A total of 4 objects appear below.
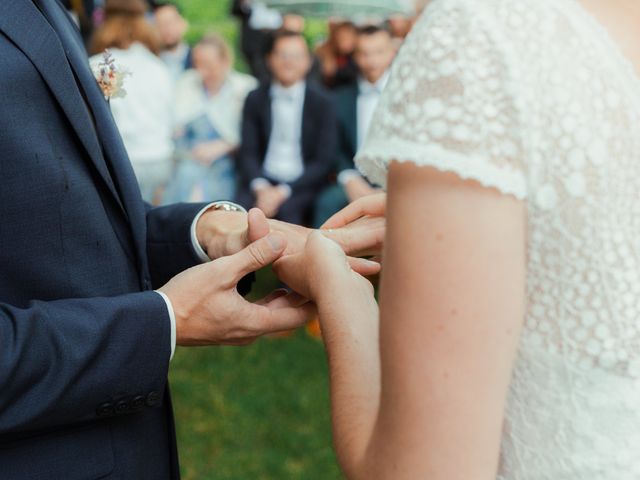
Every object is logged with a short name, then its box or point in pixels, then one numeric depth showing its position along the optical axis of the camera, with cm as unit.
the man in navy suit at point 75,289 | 159
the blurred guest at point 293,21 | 1001
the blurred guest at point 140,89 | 669
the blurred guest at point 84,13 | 622
